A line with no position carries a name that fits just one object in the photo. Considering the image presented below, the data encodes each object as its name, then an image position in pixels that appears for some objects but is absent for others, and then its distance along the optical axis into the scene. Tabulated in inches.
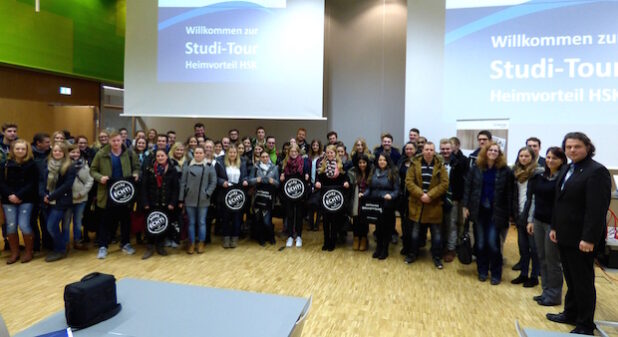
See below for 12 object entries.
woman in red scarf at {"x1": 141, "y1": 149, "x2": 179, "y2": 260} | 193.6
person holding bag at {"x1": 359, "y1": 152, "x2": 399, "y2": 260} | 196.2
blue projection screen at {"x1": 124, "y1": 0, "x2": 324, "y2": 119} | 254.4
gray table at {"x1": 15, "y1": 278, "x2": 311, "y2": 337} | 57.8
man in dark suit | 109.3
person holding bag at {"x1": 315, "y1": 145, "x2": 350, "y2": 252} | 208.2
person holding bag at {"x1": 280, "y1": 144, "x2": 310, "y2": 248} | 217.5
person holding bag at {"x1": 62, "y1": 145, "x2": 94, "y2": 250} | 190.4
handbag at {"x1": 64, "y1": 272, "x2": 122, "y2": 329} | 57.6
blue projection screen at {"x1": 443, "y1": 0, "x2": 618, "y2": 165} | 210.4
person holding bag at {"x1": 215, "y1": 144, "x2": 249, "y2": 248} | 207.6
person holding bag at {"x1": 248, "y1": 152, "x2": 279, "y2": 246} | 215.0
